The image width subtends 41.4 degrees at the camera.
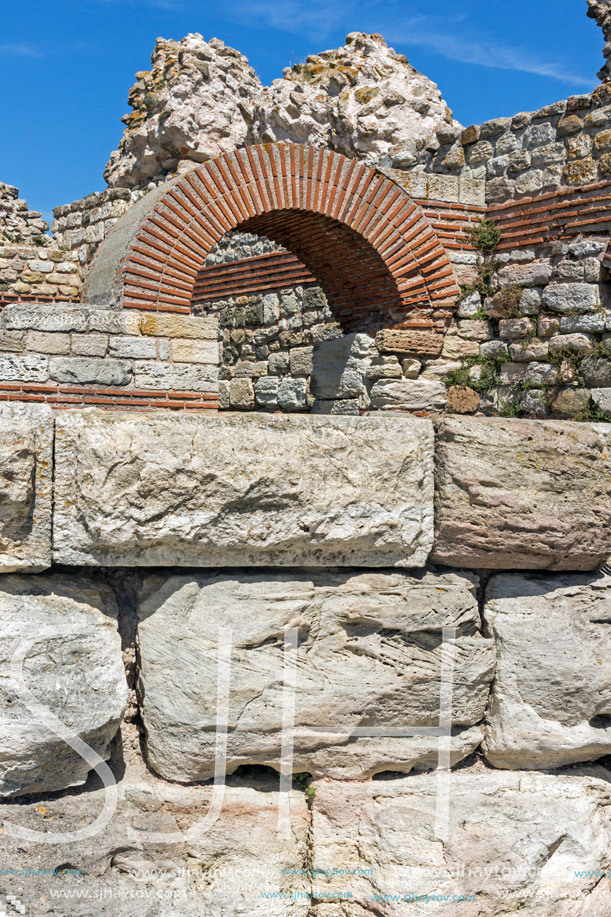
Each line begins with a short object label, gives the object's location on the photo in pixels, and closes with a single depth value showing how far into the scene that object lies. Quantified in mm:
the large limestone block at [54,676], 1855
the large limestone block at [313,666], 2016
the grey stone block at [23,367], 5371
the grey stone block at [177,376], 5695
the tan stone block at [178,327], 5773
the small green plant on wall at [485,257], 7266
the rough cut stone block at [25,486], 1818
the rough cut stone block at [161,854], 1783
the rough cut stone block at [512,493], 2176
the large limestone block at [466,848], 2002
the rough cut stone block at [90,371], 5461
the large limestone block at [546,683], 2219
